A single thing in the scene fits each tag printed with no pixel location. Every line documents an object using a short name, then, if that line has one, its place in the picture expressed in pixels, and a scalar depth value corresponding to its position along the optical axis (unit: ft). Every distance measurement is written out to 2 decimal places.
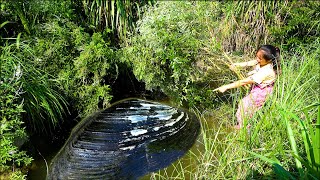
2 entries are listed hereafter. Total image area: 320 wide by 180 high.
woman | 12.69
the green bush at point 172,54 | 15.03
